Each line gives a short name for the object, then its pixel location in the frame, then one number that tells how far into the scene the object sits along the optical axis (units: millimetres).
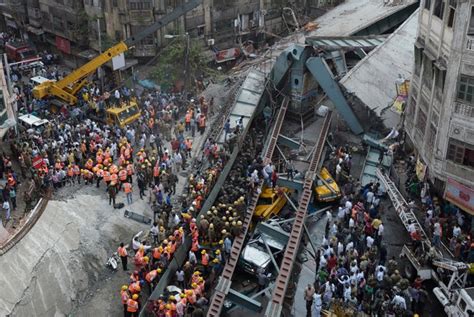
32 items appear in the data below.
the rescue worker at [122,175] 30078
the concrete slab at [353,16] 45688
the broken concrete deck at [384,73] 35438
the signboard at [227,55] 50094
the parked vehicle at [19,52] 51969
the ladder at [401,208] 25839
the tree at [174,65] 45000
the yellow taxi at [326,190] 30906
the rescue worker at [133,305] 22797
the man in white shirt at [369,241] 26016
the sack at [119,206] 29603
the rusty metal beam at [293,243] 23844
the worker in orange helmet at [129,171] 30516
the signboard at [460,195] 25719
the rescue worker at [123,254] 25312
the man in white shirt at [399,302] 22312
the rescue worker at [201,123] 37281
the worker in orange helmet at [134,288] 23156
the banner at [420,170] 28875
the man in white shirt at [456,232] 25281
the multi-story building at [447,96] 24203
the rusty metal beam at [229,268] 23766
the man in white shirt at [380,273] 23719
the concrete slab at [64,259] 23703
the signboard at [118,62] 44594
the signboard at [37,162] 30453
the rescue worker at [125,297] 22953
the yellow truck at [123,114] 37125
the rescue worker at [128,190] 29562
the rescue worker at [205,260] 25328
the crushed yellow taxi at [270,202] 29719
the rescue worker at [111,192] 29325
